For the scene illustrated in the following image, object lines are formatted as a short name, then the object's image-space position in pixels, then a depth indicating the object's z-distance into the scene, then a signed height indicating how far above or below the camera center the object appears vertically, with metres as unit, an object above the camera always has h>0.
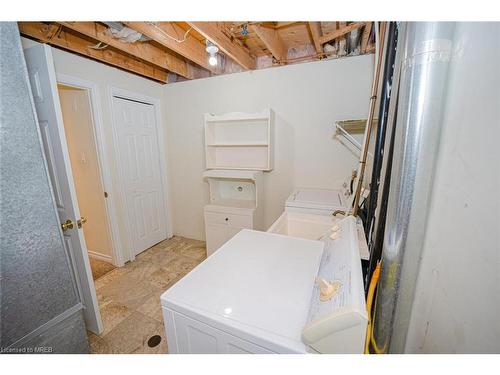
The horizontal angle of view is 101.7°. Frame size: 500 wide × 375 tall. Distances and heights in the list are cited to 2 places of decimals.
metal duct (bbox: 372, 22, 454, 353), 0.51 -0.07
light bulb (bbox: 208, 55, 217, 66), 1.96 +0.85
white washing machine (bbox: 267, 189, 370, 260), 1.61 -0.56
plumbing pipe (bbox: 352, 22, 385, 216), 1.19 +0.20
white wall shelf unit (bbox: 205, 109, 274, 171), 2.35 +0.09
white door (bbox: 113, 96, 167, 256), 2.45 -0.25
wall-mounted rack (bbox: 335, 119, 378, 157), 1.87 +0.18
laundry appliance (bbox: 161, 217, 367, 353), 0.54 -0.55
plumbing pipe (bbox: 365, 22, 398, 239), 0.91 +0.14
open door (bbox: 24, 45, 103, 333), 1.13 -0.05
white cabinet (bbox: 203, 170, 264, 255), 2.28 -0.67
